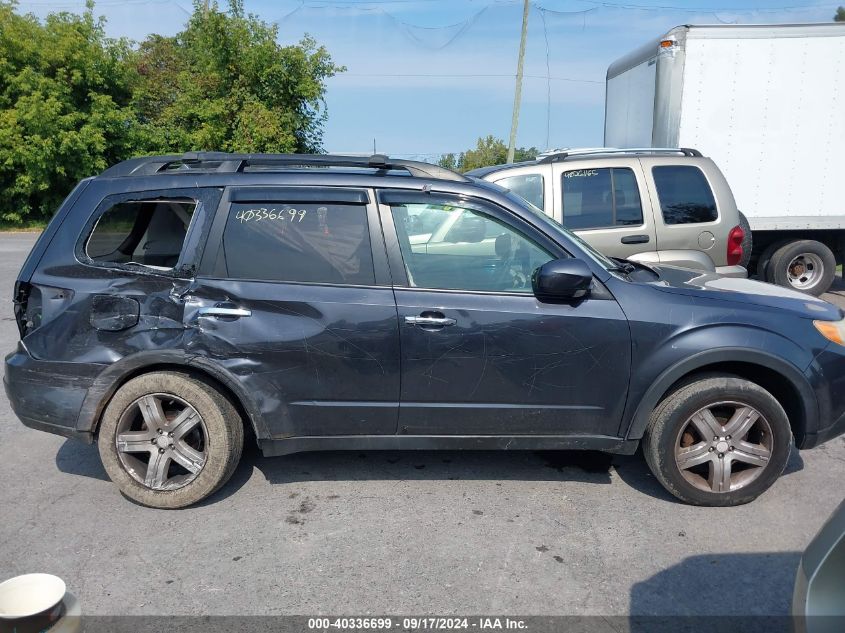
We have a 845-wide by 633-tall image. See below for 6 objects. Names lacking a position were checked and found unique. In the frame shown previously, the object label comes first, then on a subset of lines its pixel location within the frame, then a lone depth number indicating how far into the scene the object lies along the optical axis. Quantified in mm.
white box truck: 8852
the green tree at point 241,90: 19688
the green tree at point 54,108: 19125
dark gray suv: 3797
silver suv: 6695
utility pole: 23203
